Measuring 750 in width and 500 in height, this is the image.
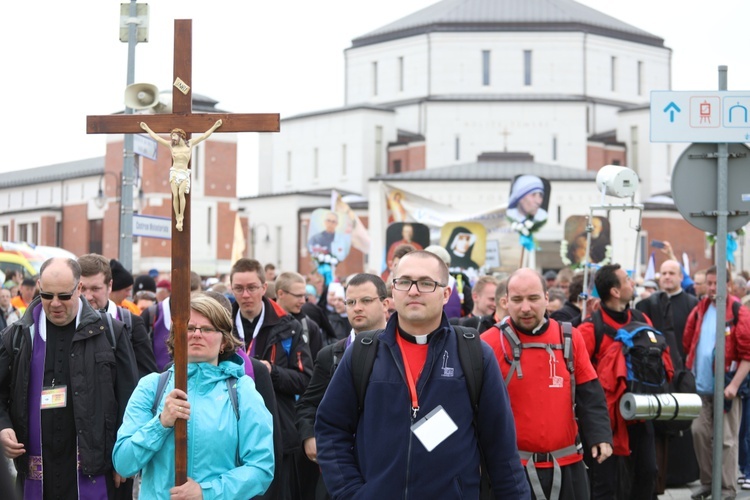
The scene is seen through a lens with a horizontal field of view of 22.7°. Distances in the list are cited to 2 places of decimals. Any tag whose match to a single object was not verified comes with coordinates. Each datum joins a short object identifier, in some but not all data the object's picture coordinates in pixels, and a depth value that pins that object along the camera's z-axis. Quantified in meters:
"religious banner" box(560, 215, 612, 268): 29.30
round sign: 13.58
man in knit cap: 13.88
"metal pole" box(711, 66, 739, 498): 13.16
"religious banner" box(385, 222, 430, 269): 28.27
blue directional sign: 13.40
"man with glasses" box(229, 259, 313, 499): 11.51
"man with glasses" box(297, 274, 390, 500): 10.54
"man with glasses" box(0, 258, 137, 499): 9.65
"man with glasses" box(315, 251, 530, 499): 7.13
